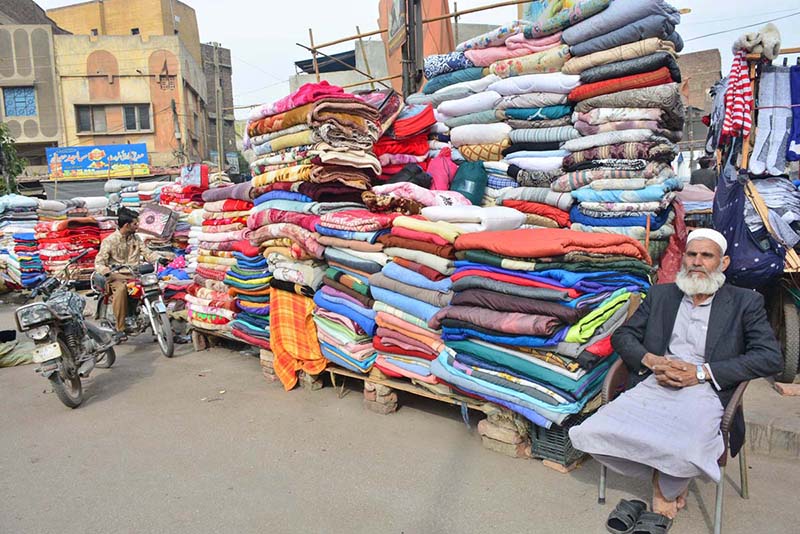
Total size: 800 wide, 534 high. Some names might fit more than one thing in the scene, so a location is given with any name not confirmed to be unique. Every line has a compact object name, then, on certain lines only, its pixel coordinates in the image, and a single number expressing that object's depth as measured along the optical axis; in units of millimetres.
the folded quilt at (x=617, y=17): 4293
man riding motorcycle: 7590
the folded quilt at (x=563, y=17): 4617
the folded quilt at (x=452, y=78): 5523
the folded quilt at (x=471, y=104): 5328
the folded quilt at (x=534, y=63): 4910
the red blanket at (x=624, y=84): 4352
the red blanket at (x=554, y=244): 3650
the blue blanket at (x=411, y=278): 4207
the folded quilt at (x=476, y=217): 4277
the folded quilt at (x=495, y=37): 5305
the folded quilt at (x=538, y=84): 4844
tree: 16344
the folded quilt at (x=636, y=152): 4398
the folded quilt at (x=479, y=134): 5291
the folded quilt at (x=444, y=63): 5598
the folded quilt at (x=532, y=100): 4949
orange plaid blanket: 5340
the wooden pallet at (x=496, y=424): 3832
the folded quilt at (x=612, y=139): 4410
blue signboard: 23516
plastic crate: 3656
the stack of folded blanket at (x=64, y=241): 12570
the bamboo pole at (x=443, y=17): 6627
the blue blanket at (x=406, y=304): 4250
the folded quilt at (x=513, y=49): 5066
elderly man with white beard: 2795
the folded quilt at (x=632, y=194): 4270
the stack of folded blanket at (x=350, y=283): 4766
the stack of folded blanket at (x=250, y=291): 5918
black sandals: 2949
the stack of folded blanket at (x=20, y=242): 13195
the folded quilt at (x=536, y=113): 4980
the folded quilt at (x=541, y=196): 4711
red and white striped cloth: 4918
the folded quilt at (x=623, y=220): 4383
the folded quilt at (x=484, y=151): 5340
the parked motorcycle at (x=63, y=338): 5195
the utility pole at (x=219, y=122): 26014
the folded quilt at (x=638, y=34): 4305
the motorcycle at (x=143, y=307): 7109
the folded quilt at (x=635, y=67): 4328
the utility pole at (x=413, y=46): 7648
